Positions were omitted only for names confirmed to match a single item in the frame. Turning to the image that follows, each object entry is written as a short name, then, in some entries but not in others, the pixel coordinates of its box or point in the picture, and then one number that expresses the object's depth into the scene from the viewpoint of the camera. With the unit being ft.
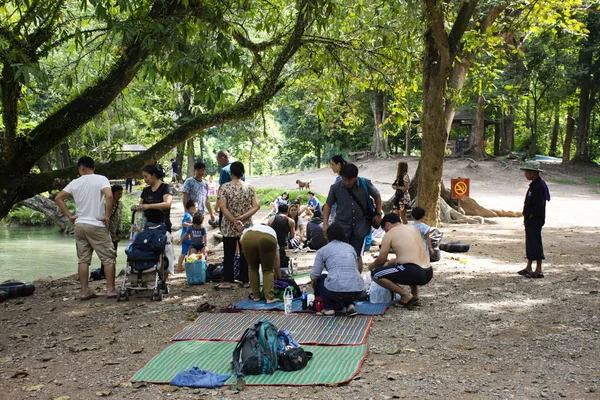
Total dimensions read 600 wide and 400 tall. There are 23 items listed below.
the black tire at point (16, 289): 28.60
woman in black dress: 26.40
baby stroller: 25.90
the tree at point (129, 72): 20.45
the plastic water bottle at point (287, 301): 22.90
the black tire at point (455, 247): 37.78
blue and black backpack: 16.44
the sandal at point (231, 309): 23.49
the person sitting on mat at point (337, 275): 21.90
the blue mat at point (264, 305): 23.79
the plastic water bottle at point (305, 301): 23.45
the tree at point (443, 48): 38.75
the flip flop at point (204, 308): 23.99
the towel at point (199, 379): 15.71
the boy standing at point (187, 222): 33.58
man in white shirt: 25.27
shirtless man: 23.03
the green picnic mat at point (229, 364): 16.08
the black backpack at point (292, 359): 16.72
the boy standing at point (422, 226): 28.33
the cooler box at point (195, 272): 29.73
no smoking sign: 57.93
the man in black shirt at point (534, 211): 28.07
